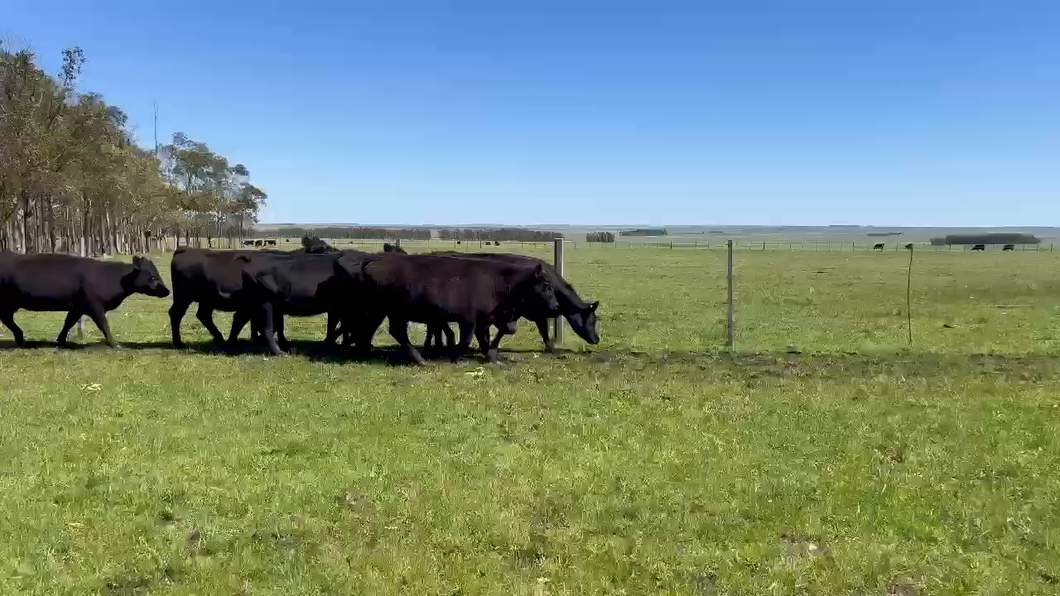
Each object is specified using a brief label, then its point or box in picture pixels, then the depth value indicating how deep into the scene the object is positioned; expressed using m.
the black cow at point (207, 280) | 14.79
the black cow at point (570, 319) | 14.91
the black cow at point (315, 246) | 17.94
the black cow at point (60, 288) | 13.81
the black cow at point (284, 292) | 14.05
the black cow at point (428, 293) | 13.09
